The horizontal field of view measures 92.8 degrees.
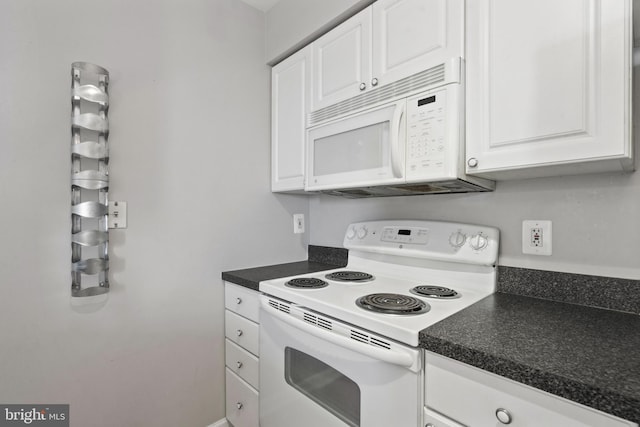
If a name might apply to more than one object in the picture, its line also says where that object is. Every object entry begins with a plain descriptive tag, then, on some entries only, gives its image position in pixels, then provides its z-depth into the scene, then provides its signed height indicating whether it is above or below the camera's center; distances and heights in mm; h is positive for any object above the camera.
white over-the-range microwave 1128 +319
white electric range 935 -375
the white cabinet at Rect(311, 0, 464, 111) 1166 +743
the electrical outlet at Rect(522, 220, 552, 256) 1203 -85
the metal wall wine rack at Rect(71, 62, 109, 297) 1278 +134
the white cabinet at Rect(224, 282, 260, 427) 1566 -772
